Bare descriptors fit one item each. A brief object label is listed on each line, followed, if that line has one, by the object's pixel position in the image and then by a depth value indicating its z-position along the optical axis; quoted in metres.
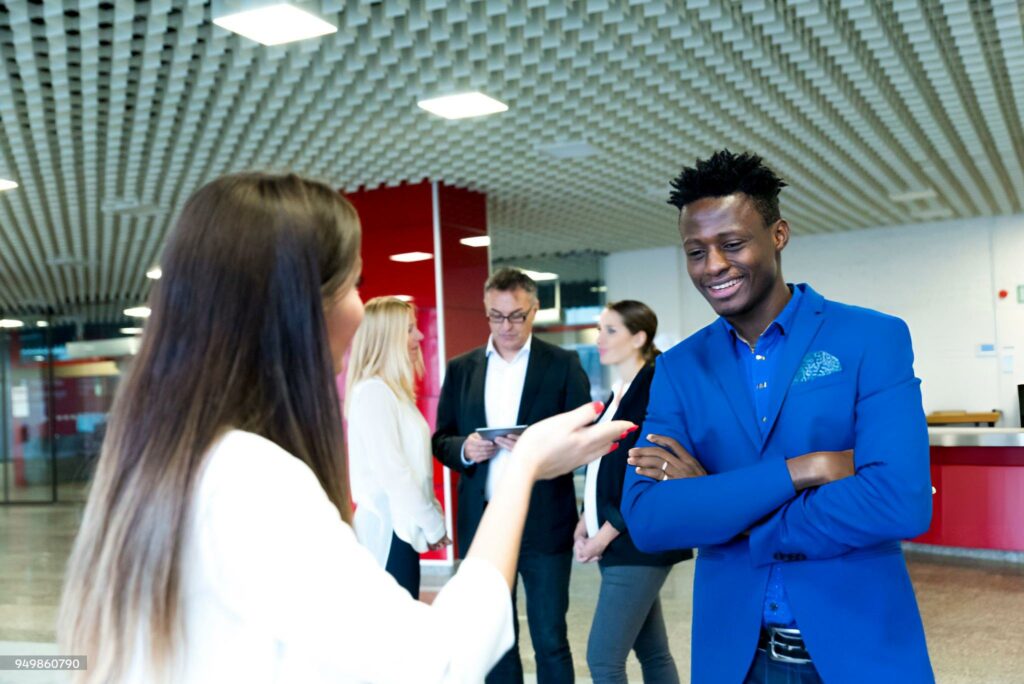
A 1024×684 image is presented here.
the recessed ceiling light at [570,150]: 6.47
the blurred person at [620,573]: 2.93
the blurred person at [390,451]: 3.22
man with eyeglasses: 3.23
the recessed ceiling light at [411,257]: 7.55
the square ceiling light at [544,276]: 12.64
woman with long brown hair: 0.82
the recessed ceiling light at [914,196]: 8.91
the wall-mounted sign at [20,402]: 15.17
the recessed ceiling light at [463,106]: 5.32
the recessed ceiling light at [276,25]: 4.03
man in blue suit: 1.49
